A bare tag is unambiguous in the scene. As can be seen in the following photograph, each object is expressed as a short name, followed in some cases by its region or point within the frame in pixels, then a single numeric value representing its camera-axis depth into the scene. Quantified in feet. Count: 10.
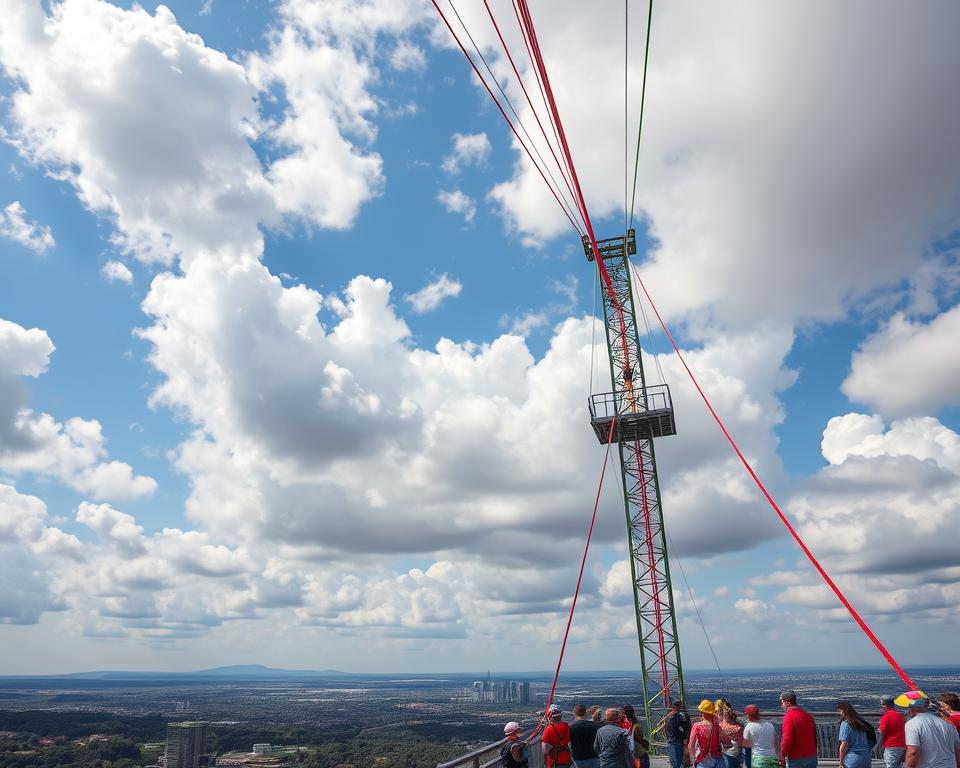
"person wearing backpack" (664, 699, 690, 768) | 38.37
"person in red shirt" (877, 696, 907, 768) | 25.64
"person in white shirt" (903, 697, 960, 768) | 21.68
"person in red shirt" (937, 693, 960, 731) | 25.71
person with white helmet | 29.55
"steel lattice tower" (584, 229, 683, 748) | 100.58
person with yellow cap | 30.30
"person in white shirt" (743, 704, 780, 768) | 28.17
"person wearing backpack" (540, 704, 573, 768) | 29.12
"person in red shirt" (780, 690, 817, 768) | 27.61
